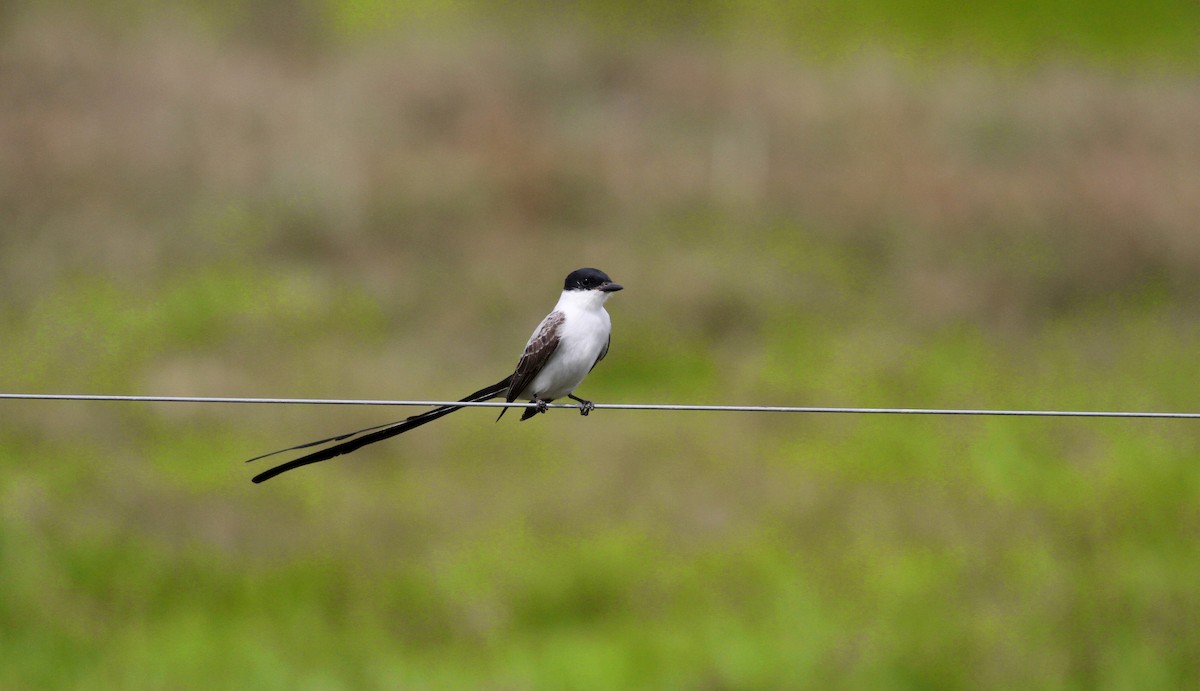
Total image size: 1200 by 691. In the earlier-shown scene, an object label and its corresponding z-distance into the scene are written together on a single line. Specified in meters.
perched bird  12.11
